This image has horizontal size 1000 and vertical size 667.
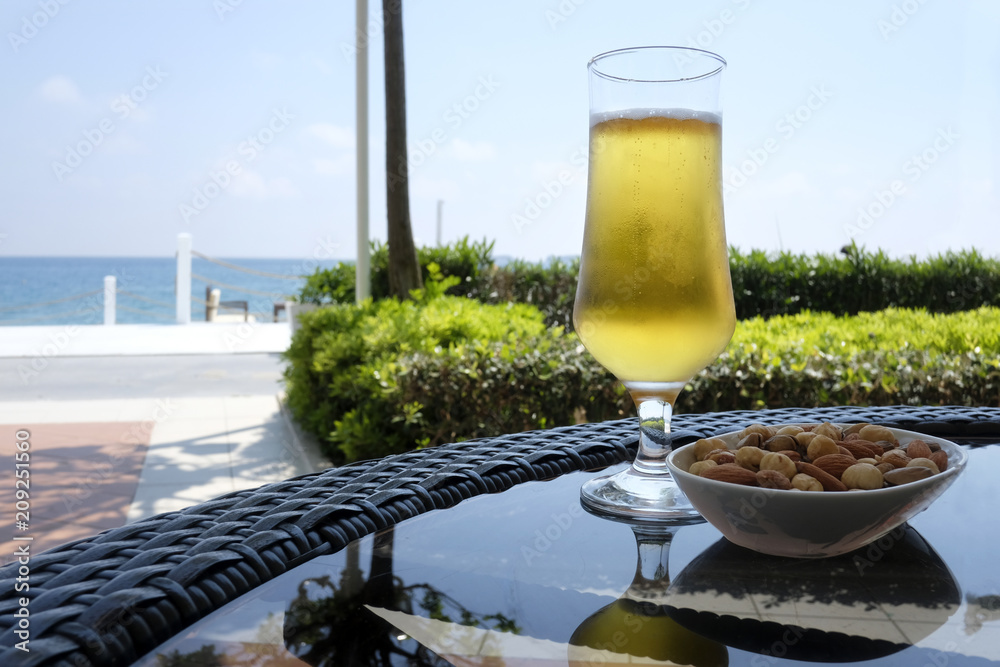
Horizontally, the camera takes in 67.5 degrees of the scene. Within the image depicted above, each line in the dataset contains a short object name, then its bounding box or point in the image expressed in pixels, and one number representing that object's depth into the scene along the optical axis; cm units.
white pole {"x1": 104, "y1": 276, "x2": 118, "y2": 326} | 1283
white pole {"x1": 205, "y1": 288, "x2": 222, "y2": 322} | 1689
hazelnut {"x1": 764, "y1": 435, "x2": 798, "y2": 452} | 74
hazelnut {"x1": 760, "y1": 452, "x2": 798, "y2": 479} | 64
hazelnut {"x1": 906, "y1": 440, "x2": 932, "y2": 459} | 70
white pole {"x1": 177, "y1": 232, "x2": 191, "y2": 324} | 1304
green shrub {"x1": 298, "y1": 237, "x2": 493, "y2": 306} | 770
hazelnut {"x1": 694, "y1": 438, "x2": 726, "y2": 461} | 74
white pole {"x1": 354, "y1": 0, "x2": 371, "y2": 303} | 663
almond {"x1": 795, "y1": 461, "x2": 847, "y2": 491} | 62
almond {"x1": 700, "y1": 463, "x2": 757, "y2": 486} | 63
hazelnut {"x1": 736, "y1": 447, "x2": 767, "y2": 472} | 68
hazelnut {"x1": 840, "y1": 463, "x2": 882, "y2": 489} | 61
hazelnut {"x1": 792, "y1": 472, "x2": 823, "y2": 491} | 61
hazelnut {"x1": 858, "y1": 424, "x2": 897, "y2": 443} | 79
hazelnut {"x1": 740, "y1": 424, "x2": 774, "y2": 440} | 77
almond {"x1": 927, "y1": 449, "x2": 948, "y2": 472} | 67
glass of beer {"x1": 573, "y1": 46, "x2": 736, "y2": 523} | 85
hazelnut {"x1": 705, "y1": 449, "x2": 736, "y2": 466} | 70
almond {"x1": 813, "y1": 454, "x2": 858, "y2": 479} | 66
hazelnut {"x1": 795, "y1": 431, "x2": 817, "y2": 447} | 74
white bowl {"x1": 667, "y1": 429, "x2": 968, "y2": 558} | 58
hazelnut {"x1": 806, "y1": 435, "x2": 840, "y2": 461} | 70
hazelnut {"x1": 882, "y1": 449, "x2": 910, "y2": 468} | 66
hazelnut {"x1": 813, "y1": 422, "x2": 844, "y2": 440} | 77
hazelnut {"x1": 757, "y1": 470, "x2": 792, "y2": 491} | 61
